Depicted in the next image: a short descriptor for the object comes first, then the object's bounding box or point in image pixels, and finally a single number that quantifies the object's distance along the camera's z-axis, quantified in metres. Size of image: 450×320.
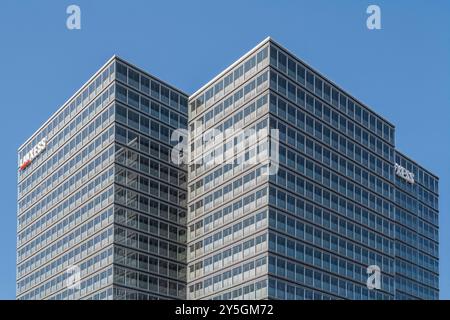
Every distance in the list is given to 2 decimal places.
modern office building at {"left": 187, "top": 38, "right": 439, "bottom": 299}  113.75
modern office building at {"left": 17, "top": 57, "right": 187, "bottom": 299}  123.00
